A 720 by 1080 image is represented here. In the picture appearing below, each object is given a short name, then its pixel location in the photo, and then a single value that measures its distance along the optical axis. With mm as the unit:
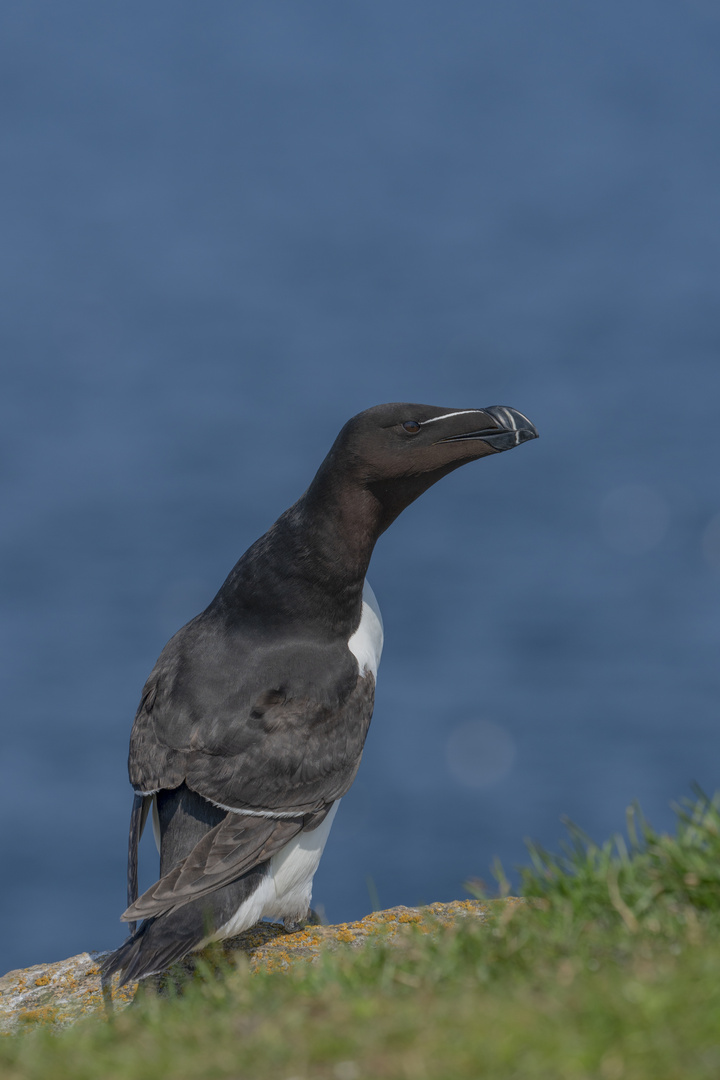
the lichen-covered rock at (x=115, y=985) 8703
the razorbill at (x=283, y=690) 10383
